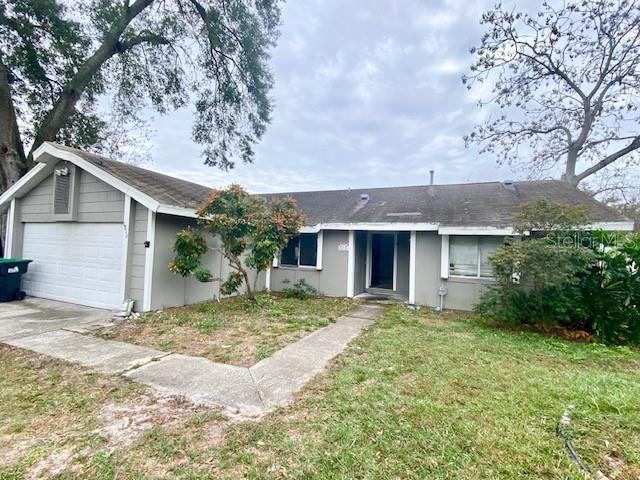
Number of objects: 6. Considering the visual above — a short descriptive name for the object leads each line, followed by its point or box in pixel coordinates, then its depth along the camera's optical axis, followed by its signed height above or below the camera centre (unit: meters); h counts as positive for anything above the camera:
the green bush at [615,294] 5.84 -0.69
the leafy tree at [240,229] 7.38 +0.50
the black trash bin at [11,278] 7.90 -1.10
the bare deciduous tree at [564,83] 12.26 +8.33
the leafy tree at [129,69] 10.25 +7.04
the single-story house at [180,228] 7.26 +0.36
